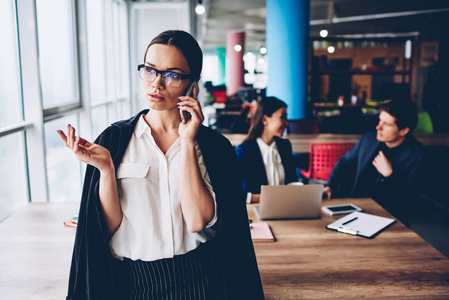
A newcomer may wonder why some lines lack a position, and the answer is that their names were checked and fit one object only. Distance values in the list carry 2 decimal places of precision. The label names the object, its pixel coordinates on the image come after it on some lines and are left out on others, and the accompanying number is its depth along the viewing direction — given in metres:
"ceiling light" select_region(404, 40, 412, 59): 7.77
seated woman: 2.92
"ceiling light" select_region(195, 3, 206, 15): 6.66
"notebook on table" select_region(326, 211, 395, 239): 2.07
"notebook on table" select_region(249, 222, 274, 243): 1.96
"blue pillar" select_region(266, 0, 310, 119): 5.88
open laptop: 2.15
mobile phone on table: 2.34
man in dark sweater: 2.83
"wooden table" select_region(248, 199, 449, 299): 1.53
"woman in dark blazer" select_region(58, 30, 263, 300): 1.25
